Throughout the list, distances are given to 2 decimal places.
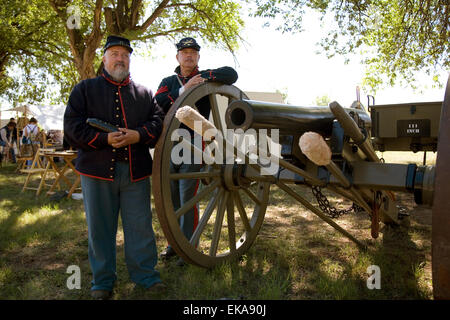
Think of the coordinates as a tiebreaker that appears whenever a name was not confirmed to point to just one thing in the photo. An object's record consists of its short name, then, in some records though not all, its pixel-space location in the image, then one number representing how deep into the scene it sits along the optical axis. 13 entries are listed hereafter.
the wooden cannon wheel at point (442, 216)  1.88
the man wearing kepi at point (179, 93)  3.37
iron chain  3.31
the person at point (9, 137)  15.00
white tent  15.78
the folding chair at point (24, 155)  9.46
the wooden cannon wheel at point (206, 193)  2.69
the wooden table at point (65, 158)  6.88
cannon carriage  1.93
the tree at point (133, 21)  9.60
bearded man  2.74
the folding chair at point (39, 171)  7.42
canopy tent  14.95
